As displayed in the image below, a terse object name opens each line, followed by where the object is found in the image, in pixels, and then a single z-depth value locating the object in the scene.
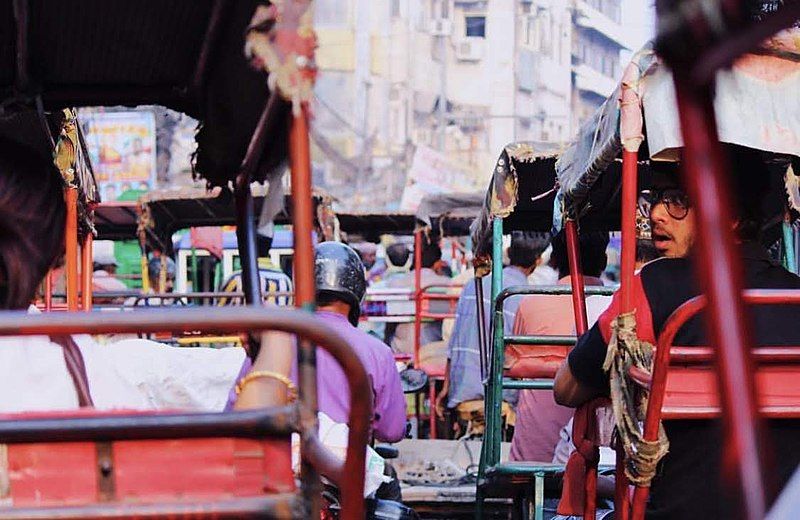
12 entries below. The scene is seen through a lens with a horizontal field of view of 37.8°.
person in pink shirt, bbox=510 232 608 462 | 6.18
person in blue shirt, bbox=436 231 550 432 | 7.68
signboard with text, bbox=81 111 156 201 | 24.73
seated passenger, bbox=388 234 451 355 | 11.80
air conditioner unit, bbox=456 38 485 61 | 46.72
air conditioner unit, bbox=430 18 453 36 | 46.19
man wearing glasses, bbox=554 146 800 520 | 3.06
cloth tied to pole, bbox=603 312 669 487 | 3.06
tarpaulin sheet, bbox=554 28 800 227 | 3.22
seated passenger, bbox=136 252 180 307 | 11.14
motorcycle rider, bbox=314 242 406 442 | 4.08
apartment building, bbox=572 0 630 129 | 52.09
